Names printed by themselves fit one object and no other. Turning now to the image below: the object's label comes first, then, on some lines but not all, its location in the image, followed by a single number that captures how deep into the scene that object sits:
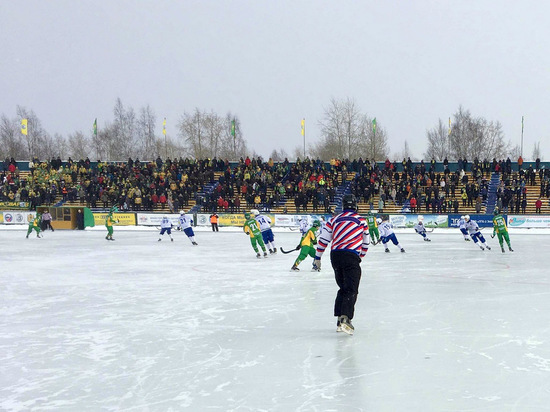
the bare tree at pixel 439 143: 82.31
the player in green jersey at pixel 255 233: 17.58
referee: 7.32
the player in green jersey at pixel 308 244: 14.23
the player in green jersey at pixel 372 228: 22.48
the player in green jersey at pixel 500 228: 18.94
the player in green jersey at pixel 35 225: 27.57
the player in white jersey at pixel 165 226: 24.69
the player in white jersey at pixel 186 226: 22.77
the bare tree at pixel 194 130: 71.75
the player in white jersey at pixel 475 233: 19.95
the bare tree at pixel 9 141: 83.69
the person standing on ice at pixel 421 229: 23.88
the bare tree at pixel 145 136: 83.19
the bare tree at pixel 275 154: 148.40
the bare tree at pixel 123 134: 81.25
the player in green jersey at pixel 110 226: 25.94
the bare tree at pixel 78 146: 93.25
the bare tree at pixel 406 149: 99.80
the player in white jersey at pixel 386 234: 19.36
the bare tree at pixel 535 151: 103.31
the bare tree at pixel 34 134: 85.50
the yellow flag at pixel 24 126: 45.97
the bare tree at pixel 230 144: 80.25
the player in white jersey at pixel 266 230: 18.39
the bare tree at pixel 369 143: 64.75
